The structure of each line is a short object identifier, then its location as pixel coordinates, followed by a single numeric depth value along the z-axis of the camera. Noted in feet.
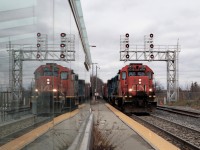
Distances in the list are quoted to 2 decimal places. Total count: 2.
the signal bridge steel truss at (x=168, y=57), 125.82
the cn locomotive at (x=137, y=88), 80.12
